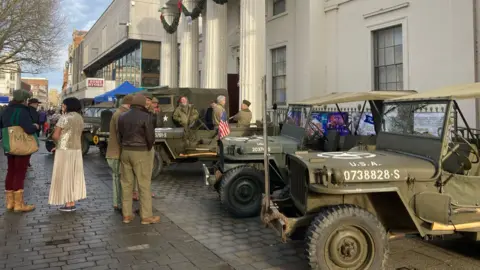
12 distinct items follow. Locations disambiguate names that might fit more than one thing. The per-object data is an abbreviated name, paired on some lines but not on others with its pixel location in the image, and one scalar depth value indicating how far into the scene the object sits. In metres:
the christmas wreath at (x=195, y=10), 18.25
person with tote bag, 6.27
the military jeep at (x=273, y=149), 6.04
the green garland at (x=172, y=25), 21.30
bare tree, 21.69
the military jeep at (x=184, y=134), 9.29
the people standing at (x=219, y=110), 9.05
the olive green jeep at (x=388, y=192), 3.63
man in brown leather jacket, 5.63
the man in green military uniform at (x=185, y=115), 9.93
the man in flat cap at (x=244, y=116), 9.70
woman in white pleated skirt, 6.22
